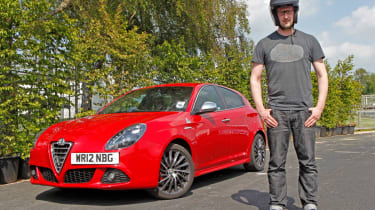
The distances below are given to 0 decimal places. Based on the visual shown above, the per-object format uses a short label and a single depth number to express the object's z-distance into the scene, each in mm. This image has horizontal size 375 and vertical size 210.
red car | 4719
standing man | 3996
